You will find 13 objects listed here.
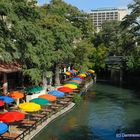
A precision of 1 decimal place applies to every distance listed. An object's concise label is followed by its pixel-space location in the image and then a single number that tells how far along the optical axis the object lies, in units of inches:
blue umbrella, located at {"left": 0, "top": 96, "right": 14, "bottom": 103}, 643.8
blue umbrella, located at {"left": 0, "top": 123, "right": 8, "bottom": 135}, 469.0
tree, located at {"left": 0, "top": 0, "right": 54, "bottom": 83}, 555.0
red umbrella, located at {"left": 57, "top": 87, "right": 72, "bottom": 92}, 837.8
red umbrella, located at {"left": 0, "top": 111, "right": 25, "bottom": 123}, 527.4
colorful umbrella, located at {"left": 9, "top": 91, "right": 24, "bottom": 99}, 701.3
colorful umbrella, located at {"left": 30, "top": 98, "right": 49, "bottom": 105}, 660.4
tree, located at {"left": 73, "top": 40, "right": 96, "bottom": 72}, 1136.0
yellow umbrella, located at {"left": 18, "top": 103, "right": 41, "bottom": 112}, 593.8
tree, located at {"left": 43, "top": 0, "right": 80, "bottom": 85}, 943.4
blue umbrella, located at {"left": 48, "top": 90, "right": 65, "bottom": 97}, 769.0
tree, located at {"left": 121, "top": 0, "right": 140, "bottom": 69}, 1244.5
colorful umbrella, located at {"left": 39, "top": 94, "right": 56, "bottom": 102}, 703.1
